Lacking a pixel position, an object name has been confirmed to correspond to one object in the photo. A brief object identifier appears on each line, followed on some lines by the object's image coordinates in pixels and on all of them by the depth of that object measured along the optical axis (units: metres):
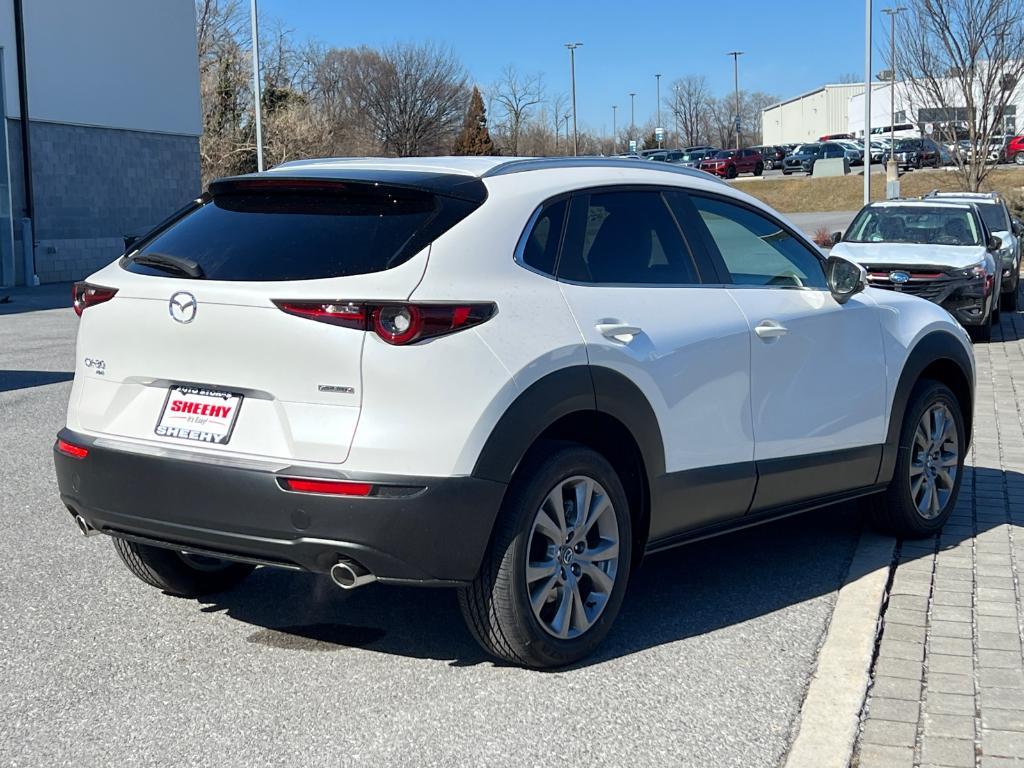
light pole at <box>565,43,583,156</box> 85.56
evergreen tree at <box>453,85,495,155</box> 67.19
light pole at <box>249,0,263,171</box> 37.84
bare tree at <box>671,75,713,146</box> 124.50
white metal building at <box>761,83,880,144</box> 129.38
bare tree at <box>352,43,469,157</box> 74.44
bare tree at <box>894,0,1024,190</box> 29.84
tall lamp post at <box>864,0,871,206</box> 35.03
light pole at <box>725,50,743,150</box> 120.75
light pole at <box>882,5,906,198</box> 30.89
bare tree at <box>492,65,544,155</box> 80.62
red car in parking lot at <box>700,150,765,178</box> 66.25
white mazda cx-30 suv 4.16
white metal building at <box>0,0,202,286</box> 27.58
